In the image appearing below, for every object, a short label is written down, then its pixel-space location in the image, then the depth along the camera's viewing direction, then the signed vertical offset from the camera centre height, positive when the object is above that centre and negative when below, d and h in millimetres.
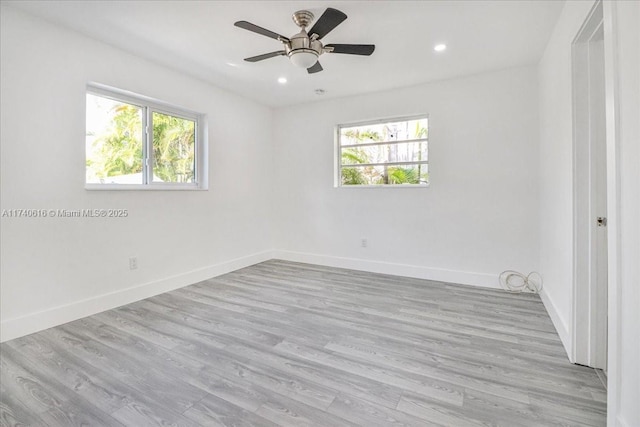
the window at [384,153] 3982 +892
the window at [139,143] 2898 +810
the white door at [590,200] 1832 +91
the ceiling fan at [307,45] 2104 +1323
